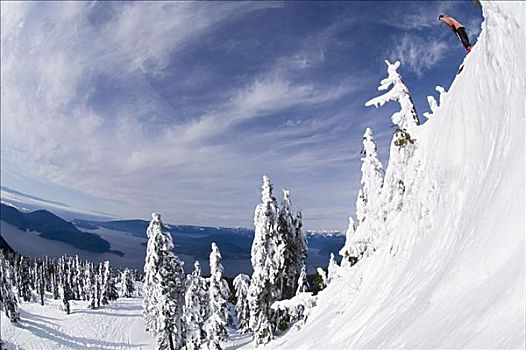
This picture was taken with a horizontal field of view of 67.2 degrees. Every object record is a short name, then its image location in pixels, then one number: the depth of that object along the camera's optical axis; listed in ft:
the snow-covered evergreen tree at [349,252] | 45.68
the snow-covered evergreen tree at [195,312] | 109.40
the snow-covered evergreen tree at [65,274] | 261.24
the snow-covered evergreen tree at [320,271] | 59.59
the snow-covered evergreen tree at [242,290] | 128.82
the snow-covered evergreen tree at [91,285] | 303.72
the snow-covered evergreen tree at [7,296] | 195.31
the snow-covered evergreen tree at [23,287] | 327.67
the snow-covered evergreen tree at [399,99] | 41.50
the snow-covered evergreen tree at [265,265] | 90.17
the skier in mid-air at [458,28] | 31.17
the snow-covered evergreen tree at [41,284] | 311.31
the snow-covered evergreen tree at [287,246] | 92.99
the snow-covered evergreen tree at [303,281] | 93.54
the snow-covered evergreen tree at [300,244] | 97.25
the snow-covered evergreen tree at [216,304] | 111.01
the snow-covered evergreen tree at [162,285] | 101.91
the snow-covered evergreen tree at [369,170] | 94.73
